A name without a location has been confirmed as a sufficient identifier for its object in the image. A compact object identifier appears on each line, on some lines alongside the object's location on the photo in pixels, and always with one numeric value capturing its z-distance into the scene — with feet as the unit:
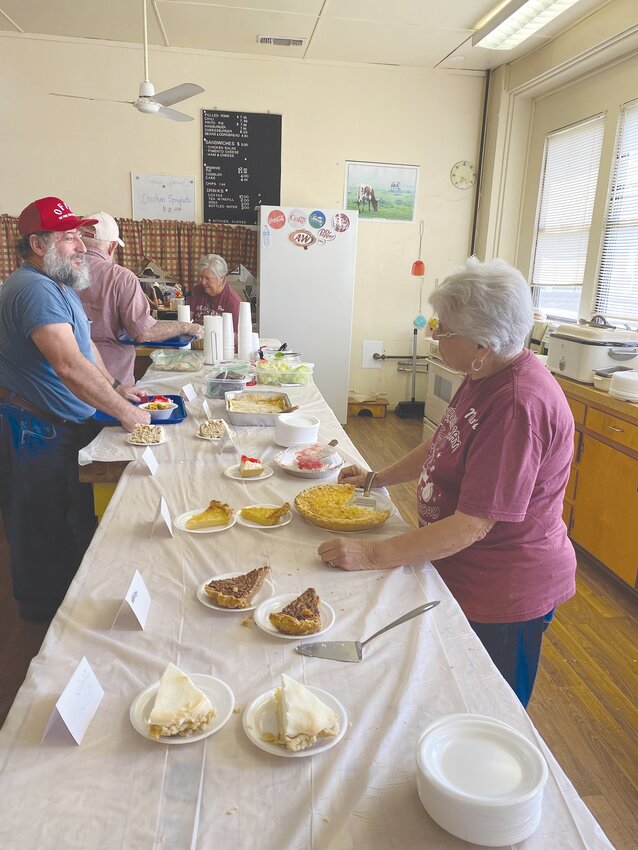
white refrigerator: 17.21
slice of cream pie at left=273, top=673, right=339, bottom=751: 2.66
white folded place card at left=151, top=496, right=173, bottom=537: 4.67
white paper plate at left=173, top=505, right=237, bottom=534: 4.76
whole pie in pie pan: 4.84
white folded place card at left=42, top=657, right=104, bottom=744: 2.63
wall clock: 18.86
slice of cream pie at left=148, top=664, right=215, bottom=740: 2.68
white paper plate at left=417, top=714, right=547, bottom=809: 2.32
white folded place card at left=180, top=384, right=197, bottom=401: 8.96
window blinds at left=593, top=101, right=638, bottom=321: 12.80
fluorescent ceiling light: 12.05
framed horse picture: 18.54
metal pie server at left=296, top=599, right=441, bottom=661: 3.35
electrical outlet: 19.88
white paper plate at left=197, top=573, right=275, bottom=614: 3.74
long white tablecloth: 2.35
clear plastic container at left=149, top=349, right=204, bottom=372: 11.15
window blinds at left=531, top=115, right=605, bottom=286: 14.35
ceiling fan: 11.80
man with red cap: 6.86
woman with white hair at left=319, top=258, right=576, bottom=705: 4.24
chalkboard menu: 17.65
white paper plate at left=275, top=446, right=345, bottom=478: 5.98
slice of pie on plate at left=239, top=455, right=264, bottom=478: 5.93
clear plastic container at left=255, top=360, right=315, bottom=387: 10.19
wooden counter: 9.21
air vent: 15.98
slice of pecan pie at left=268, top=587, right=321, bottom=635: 3.48
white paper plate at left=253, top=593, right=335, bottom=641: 3.51
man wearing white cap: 10.12
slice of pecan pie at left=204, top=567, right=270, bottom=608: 3.71
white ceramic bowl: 9.40
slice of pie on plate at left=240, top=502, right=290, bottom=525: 4.91
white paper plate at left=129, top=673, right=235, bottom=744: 2.73
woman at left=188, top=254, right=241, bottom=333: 15.70
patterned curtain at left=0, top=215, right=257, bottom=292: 17.90
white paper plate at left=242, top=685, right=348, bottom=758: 2.67
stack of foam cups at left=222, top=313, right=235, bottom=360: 12.05
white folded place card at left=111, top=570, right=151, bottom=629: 3.46
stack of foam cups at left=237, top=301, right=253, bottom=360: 12.28
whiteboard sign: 17.76
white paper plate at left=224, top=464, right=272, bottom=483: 5.95
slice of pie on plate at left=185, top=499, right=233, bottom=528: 4.81
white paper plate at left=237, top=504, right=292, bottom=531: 4.89
